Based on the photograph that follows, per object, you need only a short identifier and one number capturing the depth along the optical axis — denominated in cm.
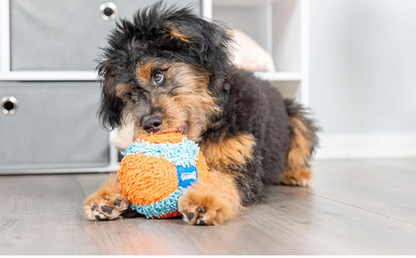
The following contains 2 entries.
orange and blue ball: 177
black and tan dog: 191
